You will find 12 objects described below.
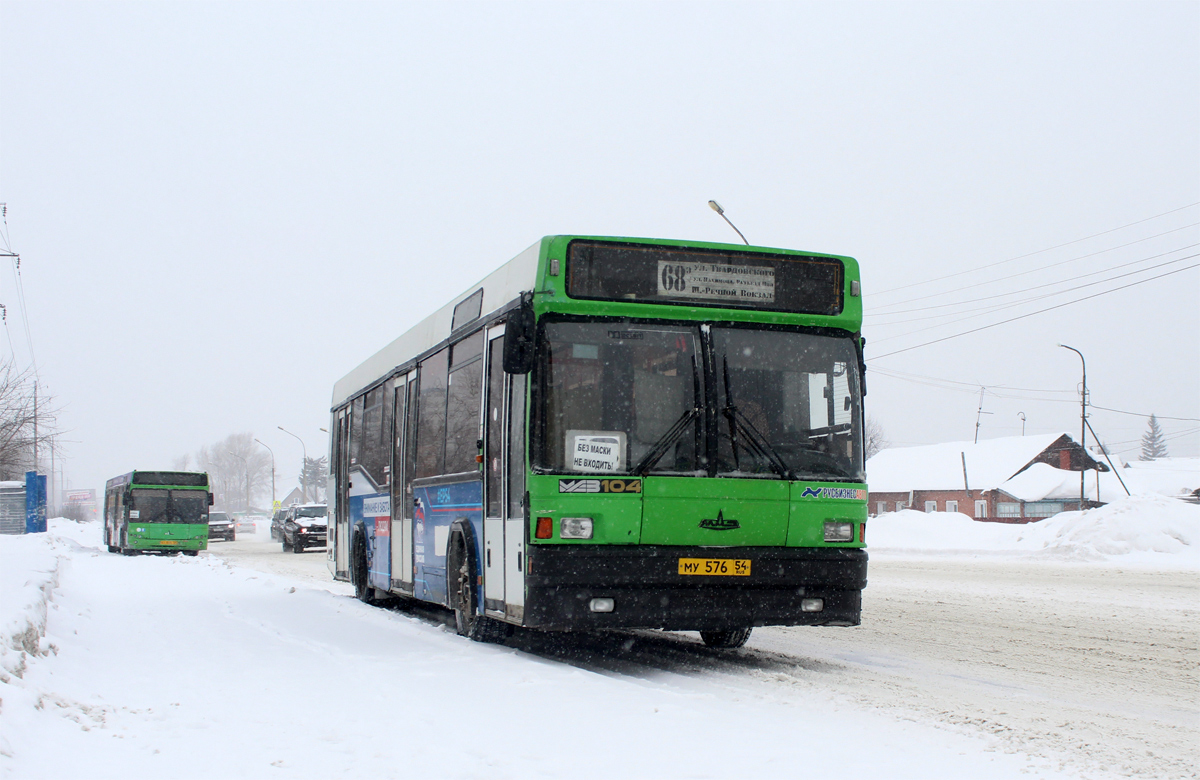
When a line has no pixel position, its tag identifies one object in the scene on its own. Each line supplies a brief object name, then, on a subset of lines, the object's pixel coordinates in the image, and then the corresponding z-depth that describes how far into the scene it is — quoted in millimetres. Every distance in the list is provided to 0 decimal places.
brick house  72188
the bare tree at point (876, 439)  135000
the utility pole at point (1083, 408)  48906
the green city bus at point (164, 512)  35656
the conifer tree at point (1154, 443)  177275
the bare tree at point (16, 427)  40531
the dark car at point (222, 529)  60156
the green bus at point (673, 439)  8594
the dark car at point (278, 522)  45194
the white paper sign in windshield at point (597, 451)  8633
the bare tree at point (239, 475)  191000
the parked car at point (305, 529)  38844
